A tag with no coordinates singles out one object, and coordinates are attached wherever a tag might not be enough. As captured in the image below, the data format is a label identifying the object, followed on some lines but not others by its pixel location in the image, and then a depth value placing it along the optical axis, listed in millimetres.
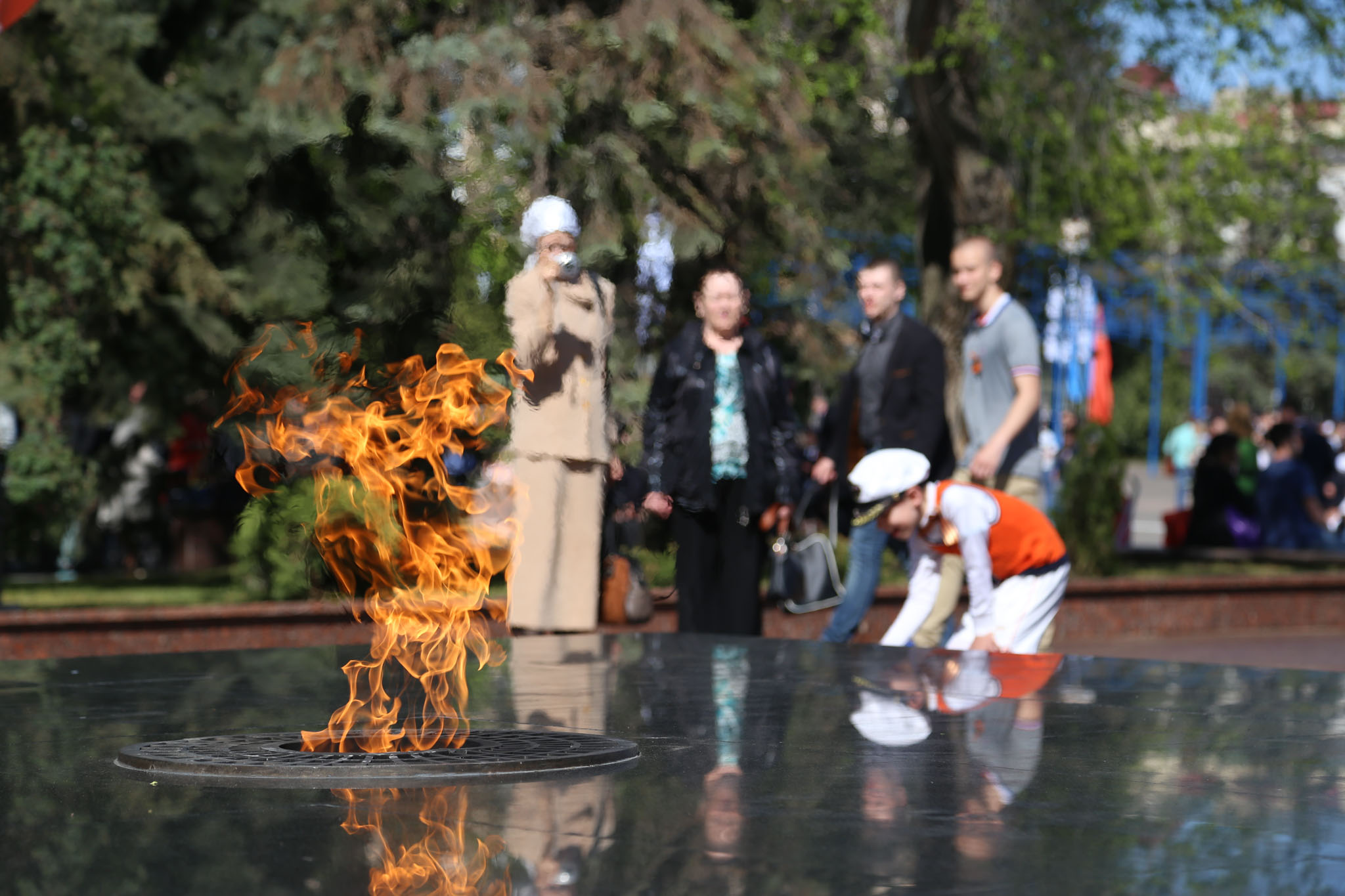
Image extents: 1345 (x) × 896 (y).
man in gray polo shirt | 15098
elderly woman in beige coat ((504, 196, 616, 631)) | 15347
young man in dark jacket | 16311
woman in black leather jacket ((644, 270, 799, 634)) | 16004
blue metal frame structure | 32506
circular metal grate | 8207
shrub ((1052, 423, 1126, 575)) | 28311
